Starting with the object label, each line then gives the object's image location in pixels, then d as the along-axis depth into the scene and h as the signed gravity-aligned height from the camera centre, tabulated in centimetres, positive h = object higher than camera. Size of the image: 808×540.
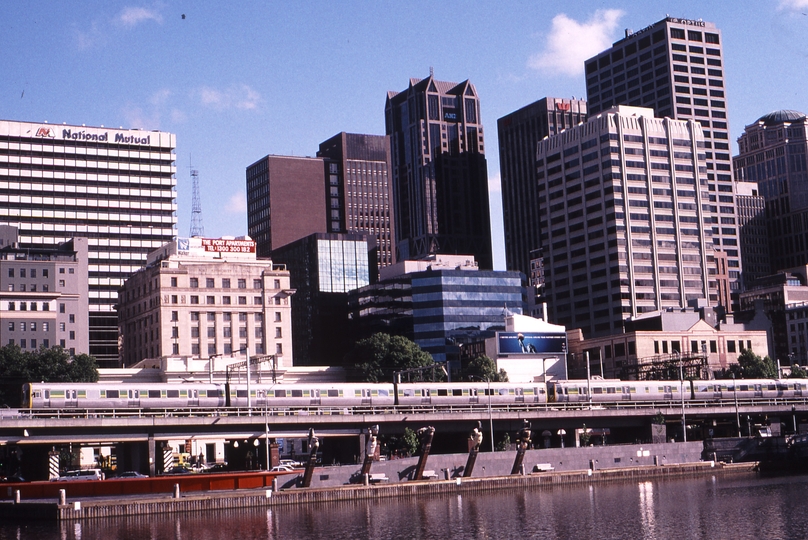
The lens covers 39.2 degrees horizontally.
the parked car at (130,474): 11369 -418
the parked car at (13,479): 11717 -421
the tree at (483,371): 18812 +764
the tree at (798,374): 19650 +479
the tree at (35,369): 16800 +1006
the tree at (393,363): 19500 +985
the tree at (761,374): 19838 +505
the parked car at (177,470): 12369 -439
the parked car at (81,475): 11464 -423
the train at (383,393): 12375 +324
